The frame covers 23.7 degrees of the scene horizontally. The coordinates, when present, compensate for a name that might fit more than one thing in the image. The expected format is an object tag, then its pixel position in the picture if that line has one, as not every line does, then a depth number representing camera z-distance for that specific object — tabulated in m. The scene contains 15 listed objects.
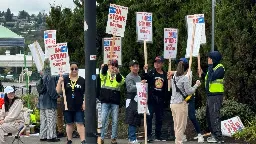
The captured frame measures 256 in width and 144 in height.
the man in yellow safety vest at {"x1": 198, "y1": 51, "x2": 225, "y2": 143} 13.01
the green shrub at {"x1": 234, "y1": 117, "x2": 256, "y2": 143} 13.05
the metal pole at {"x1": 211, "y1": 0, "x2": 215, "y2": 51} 14.97
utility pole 9.99
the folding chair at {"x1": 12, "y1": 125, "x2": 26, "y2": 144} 12.78
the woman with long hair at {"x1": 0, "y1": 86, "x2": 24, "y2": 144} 12.91
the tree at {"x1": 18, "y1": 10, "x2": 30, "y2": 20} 159.62
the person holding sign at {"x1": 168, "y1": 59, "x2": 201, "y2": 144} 11.88
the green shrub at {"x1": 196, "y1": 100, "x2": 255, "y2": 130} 14.21
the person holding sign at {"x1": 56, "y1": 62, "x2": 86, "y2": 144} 12.77
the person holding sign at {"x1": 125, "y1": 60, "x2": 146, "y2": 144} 12.99
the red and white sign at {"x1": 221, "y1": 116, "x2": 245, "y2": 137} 13.78
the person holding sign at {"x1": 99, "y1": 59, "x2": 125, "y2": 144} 13.11
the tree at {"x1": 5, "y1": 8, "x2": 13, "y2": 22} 138.38
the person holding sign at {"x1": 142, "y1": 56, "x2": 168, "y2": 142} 13.51
